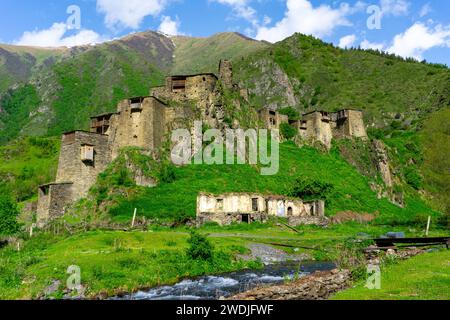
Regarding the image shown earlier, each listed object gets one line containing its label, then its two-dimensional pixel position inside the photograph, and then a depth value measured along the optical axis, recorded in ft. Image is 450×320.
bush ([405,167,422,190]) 304.38
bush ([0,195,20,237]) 164.21
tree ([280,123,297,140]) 284.61
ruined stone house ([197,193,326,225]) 180.14
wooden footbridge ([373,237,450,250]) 111.86
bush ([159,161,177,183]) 210.18
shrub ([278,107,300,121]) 365.98
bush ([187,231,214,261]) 108.27
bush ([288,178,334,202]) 214.48
